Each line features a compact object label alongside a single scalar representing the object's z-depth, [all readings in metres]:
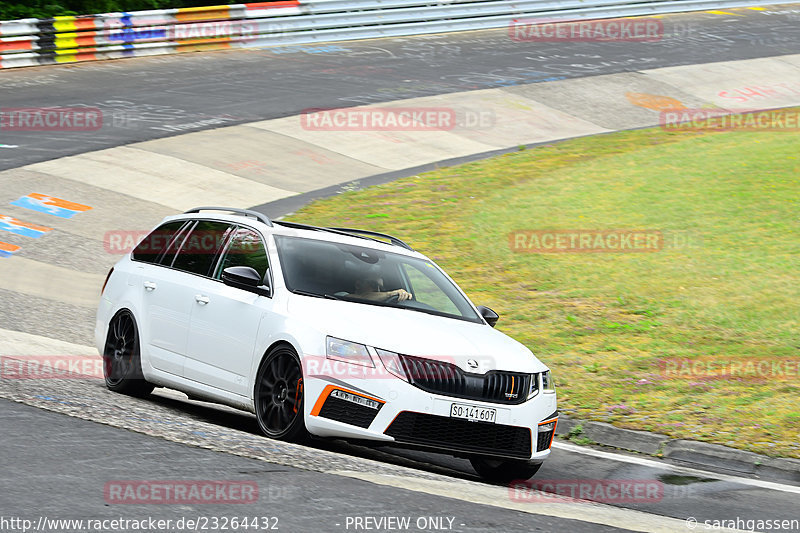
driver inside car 16.55
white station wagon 14.52
